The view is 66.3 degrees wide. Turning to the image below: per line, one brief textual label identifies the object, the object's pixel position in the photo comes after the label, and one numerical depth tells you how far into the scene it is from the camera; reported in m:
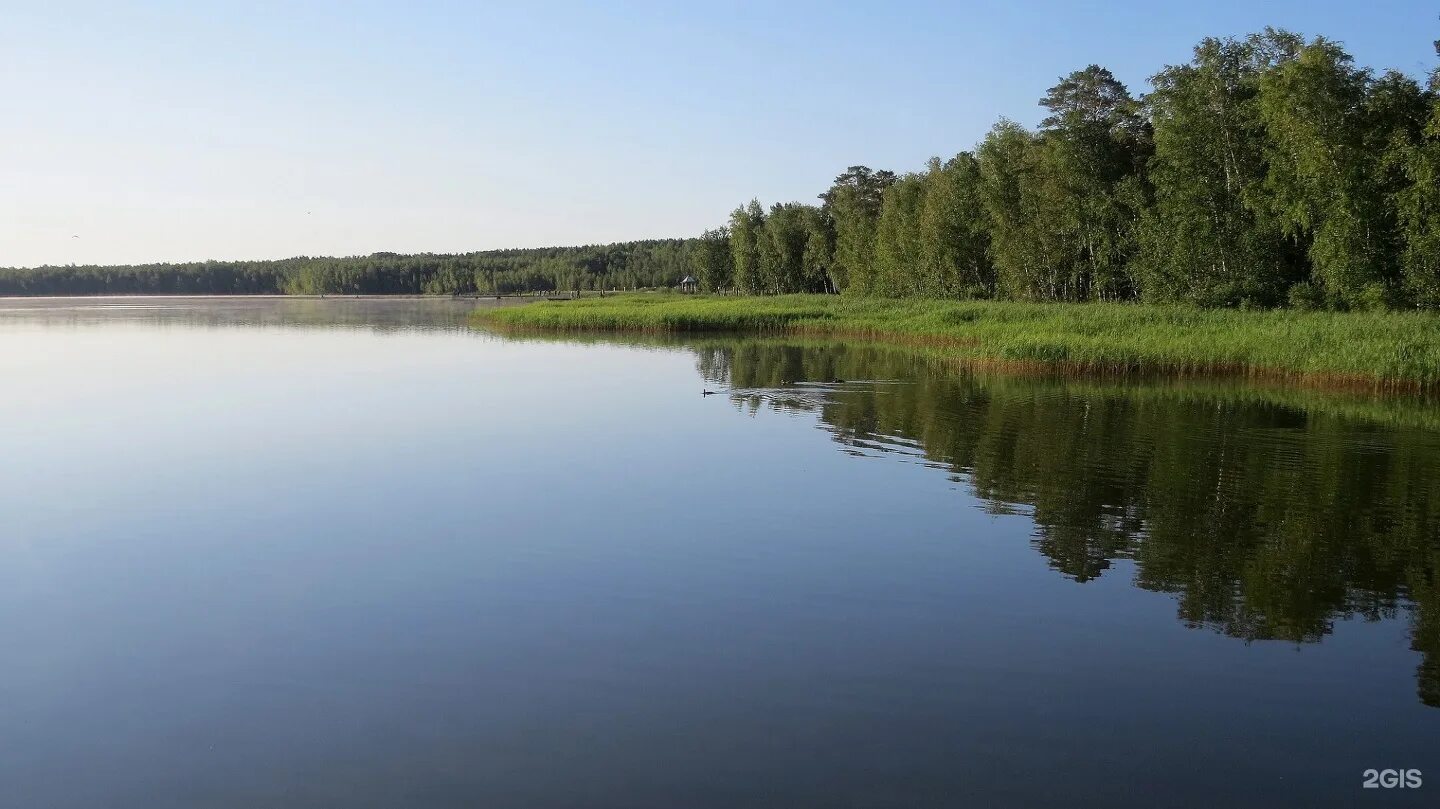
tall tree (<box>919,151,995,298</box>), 62.50
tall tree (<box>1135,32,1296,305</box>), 42.03
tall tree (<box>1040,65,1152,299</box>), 49.62
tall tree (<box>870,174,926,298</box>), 68.44
